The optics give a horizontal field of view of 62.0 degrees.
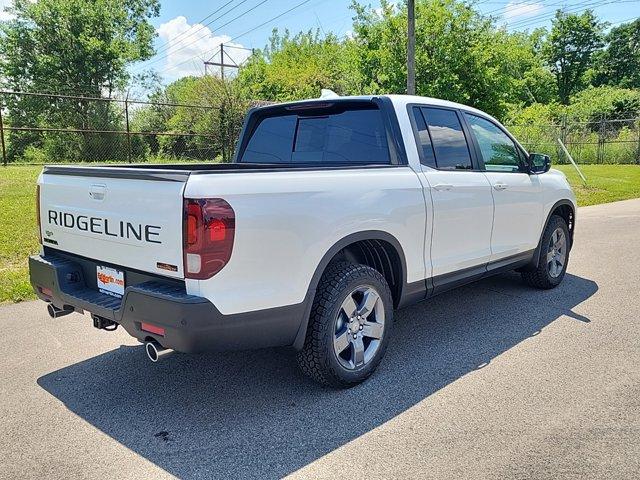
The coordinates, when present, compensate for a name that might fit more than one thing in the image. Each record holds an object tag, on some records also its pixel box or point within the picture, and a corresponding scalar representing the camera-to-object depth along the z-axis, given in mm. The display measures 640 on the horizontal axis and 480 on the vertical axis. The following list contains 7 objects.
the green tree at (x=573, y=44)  60625
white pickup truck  2777
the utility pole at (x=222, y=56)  42425
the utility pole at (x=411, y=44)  14477
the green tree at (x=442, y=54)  19422
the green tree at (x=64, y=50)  27625
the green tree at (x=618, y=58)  60562
